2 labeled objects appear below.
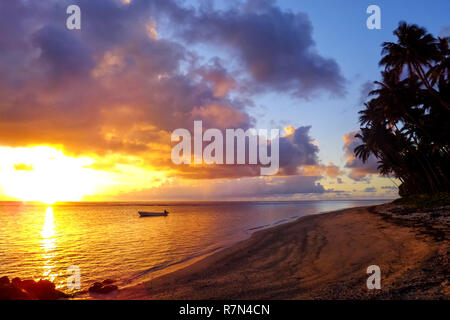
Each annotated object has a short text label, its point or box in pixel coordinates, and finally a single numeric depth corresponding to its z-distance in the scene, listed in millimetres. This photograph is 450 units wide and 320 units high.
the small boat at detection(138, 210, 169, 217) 66875
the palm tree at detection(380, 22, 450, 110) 29531
